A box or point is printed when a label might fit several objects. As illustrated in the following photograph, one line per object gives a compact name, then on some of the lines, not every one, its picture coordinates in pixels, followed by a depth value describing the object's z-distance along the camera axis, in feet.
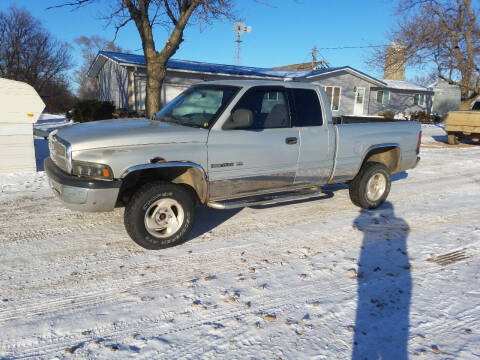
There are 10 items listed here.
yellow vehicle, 47.16
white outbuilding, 25.21
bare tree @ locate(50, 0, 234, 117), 37.73
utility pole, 163.45
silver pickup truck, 13.00
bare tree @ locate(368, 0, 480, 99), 69.15
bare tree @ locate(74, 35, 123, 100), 180.25
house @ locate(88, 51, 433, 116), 66.18
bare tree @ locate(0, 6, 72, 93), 125.70
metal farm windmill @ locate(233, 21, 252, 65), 120.47
